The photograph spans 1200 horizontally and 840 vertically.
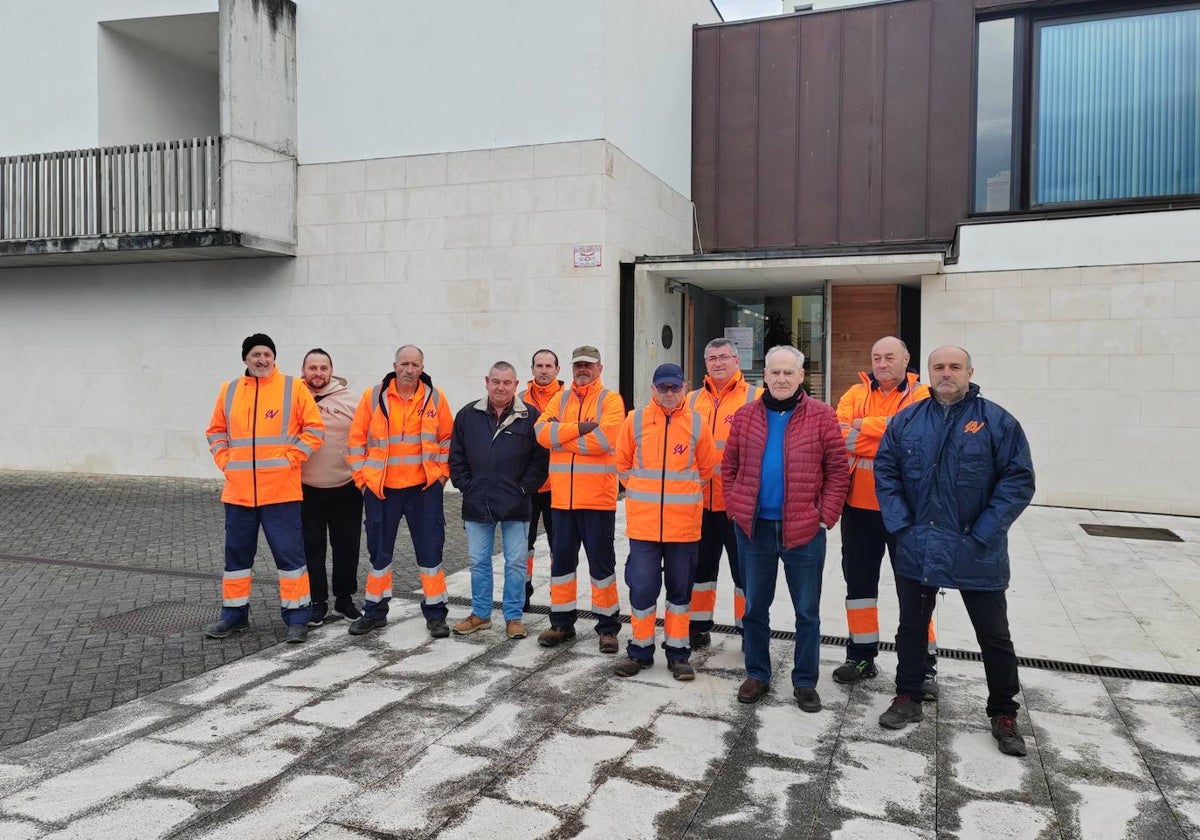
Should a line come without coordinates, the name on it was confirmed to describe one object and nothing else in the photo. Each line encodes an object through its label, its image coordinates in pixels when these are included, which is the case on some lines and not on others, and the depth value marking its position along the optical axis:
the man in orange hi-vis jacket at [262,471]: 5.50
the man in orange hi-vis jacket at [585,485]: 5.36
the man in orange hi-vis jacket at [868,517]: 4.86
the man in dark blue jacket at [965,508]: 4.01
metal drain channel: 4.99
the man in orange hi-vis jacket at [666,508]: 4.94
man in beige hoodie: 5.95
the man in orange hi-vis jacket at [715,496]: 5.35
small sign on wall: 11.00
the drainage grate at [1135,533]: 9.26
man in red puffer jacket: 4.47
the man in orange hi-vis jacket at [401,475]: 5.66
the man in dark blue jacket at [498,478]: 5.58
